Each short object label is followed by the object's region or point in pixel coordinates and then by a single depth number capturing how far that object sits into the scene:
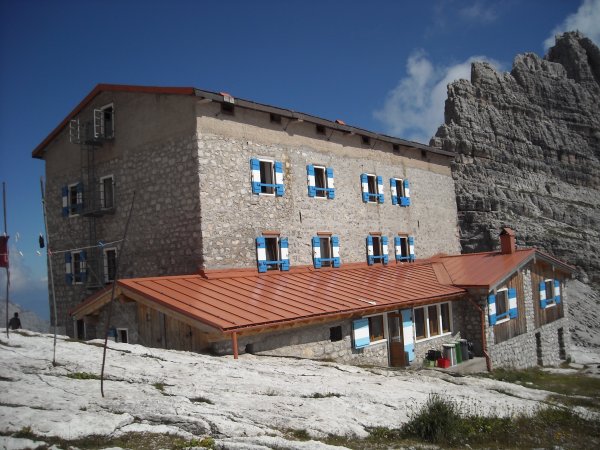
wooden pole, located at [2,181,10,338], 9.60
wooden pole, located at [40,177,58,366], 8.66
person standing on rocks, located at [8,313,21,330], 18.32
